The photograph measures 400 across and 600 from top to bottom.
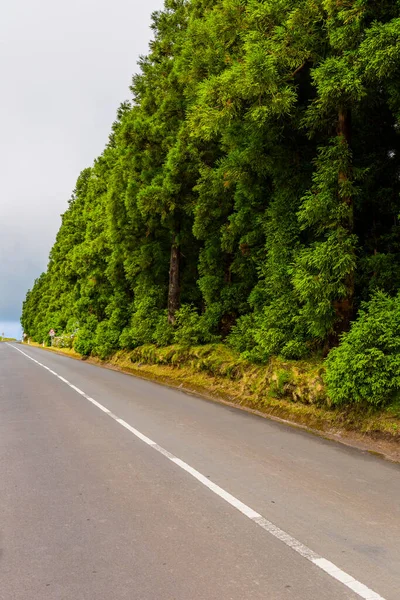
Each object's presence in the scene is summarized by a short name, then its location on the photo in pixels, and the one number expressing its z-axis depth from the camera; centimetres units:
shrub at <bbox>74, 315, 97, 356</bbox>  3331
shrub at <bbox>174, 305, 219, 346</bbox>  1834
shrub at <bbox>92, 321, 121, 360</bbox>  2834
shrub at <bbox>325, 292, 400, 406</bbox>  816
